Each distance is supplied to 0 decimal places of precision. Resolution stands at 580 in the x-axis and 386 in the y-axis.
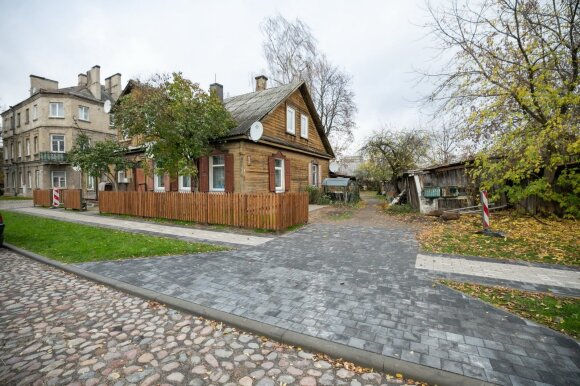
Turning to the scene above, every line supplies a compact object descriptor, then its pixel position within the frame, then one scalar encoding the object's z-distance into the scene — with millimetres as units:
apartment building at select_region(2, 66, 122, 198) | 27750
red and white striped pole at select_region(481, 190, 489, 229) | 8062
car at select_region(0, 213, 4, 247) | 6925
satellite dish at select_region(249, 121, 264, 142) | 11609
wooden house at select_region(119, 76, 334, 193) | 12516
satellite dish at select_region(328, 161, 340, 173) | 23234
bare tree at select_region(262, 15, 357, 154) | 25219
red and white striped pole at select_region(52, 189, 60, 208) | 17031
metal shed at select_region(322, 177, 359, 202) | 18391
